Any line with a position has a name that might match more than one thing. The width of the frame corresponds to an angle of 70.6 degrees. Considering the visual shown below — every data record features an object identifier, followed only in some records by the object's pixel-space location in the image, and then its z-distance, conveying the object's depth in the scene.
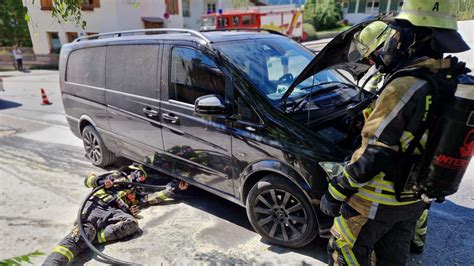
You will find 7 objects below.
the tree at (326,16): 35.31
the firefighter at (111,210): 3.12
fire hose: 3.03
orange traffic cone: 9.96
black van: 2.78
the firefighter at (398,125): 1.72
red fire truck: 20.70
